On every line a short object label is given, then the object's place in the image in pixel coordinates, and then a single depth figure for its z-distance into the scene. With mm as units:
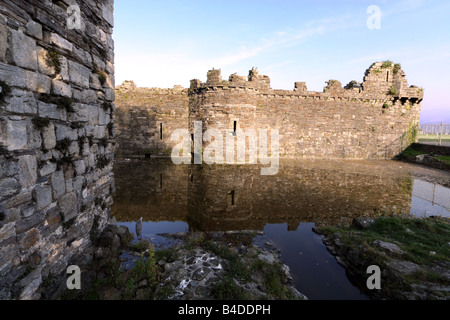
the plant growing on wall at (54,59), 2951
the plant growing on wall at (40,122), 2699
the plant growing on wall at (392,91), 17359
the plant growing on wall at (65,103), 3094
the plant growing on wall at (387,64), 16922
